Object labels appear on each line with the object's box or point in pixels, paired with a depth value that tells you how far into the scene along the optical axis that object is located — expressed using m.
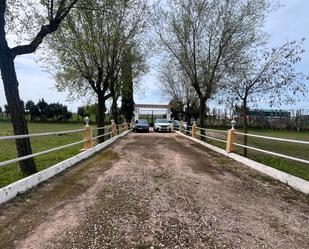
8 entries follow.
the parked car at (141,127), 21.73
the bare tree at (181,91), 27.53
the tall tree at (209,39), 12.38
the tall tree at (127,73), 14.37
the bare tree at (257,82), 9.44
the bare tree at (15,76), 5.13
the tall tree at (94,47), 11.61
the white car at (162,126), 22.40
